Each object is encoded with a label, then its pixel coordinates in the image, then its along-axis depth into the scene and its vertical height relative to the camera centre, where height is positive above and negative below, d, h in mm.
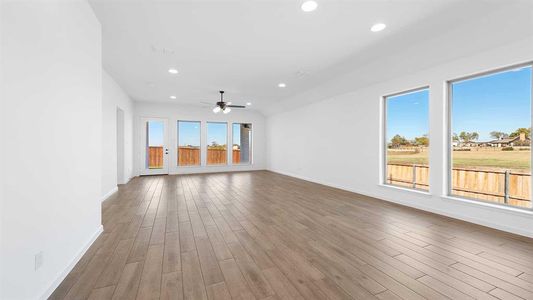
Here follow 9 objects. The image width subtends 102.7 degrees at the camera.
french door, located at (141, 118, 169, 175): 8289 +42
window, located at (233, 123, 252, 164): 9820 +253
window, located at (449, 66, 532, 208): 2926 +183
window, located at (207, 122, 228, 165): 9281 +231
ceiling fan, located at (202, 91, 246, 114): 6336 +1243
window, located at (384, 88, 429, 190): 4117 +195
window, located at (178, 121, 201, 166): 8812 +216
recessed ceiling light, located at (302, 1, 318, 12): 2470 +1687
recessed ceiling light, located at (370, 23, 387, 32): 2916 +1694
